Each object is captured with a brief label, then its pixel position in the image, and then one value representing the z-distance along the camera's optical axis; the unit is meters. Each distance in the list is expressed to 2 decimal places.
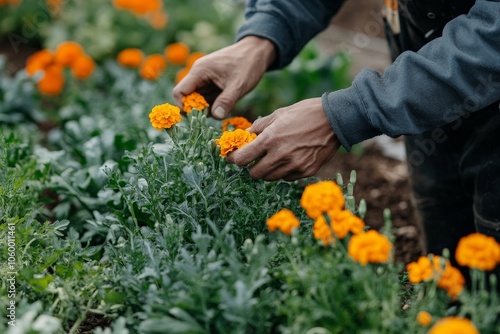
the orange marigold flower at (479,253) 1.43
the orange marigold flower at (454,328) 1.25
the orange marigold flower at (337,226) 1.59
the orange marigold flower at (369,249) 1.44
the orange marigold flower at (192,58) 4.01
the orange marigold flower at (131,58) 4.18
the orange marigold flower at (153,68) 4.00
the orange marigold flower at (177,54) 4.12
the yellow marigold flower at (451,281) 1.53
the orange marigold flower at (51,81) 4.02
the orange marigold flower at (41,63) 4.01
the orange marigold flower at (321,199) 1.58
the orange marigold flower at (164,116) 2.02
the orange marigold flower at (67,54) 4.00
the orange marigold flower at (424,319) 1.47
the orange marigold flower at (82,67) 4.02
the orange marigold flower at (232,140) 1.97
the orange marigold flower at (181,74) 3.64
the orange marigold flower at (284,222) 1.62
